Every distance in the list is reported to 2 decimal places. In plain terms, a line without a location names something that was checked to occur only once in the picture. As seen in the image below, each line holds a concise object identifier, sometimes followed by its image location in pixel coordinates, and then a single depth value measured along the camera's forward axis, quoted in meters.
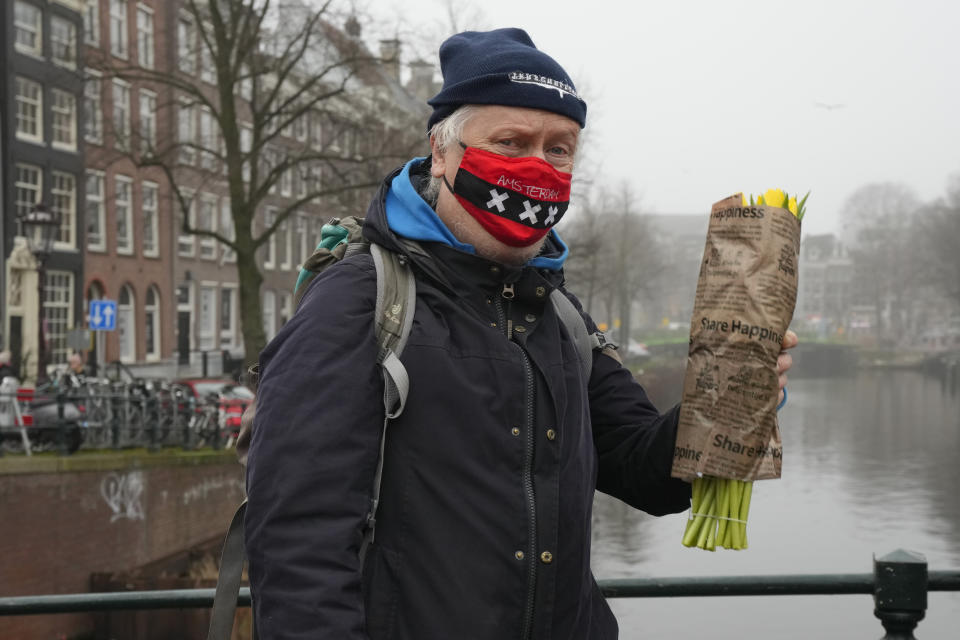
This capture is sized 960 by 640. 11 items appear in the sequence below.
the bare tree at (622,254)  38.91
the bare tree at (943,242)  56.03
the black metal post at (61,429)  11.79
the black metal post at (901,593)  2.25
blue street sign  19.44
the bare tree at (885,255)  72.56
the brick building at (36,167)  21.58
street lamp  14.52
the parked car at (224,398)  15.48
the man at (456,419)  1.46
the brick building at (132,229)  25.00
